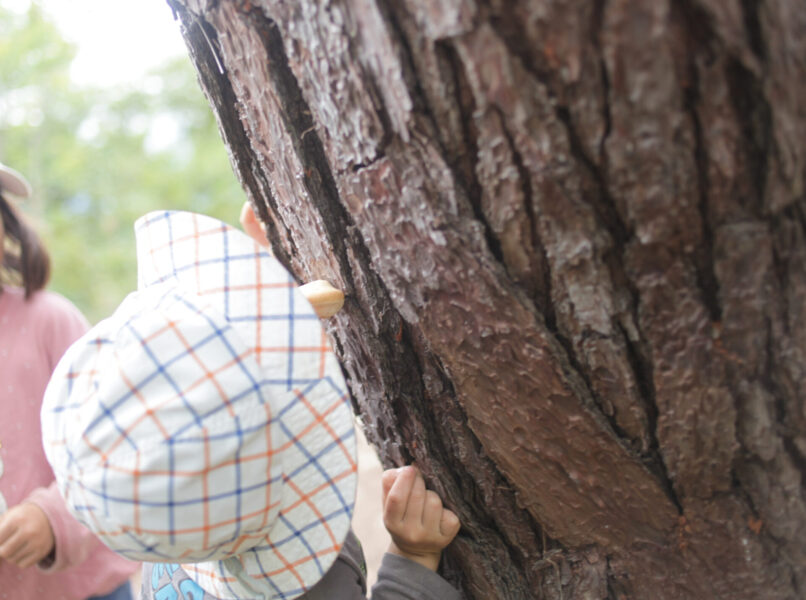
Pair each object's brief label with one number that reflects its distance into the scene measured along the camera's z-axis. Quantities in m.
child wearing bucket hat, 0.76
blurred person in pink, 1.66
